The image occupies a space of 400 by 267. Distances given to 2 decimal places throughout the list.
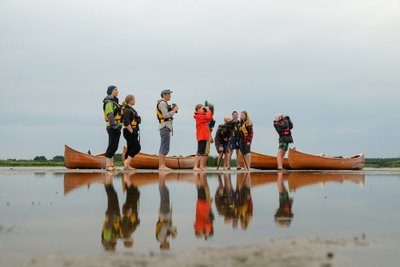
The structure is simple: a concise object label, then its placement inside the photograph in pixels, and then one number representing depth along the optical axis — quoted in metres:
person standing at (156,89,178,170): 14.94
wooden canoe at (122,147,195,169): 21.47
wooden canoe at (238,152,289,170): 21.65
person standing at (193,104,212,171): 15.74
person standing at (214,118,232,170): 18.52
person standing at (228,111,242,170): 18.30
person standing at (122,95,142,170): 14.67
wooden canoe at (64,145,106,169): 20.14
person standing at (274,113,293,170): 18.14
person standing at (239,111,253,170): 18.30
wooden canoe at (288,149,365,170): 20.23
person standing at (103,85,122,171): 14.13
